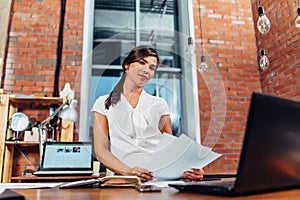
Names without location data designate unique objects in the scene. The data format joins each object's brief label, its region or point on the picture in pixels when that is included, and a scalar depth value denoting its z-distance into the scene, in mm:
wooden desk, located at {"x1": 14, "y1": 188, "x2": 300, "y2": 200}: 475
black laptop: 427
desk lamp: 2501
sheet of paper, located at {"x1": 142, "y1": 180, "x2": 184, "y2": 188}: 980
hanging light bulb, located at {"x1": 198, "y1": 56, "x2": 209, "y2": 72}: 2569
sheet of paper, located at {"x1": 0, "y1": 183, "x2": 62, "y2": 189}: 787
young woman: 1240
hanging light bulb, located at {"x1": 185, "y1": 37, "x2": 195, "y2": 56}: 2538
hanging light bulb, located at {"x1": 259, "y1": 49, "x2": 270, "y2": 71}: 2301
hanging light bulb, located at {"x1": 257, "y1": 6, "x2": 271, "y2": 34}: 2018
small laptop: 1879
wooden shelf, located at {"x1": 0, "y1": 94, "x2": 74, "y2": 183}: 2543
